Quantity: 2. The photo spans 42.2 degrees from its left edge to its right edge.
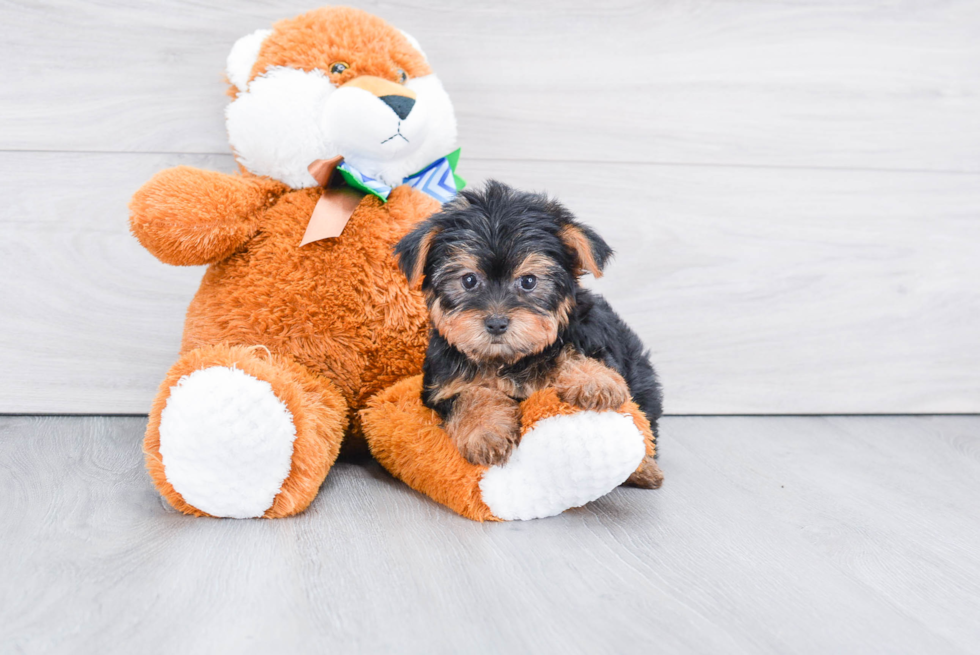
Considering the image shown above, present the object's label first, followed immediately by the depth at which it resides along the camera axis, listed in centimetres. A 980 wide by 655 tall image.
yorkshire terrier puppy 69
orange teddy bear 76
